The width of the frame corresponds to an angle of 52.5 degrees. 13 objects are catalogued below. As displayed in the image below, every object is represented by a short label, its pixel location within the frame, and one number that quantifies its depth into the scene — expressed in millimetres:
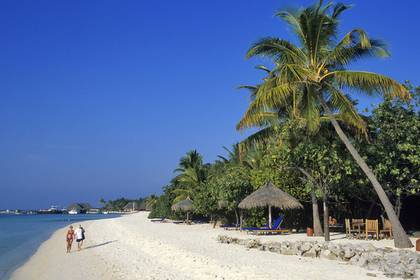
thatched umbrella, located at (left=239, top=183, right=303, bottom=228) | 17891
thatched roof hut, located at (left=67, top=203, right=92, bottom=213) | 162200
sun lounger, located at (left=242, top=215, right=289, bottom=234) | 18078
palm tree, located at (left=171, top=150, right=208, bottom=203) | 33906
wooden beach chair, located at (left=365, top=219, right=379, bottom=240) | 15074
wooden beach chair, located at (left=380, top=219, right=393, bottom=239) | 15433
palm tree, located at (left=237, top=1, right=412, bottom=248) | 13305
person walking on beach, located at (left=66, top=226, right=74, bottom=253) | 17109
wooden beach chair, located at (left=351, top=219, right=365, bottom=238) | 15495
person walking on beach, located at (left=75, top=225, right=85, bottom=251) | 17438
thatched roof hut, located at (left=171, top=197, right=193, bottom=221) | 30106
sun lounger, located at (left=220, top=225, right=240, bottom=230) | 22994
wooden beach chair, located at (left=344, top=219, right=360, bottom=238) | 15706
